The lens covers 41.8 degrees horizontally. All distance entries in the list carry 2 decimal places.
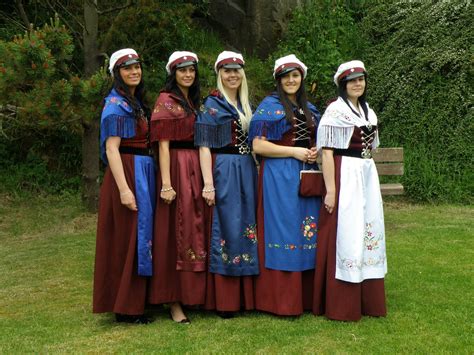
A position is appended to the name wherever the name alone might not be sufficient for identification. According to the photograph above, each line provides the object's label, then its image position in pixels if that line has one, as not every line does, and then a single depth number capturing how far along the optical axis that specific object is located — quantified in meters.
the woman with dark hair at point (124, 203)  3.81
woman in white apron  3.77
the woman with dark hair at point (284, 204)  3.88
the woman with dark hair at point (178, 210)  3.90
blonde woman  3.91
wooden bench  6.59
